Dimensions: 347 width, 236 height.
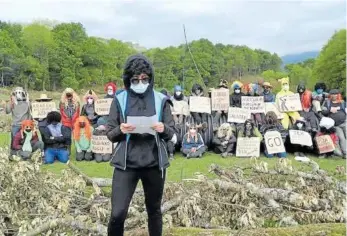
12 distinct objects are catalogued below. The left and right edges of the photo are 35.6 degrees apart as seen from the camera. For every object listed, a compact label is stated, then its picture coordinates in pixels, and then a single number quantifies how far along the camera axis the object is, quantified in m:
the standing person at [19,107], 9.98
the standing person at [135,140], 3.91
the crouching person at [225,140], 9.98
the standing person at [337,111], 10.05
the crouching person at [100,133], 9.54
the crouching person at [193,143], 9.83
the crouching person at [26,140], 9.37
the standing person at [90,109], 10.24
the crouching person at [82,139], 9.71
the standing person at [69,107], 10.06
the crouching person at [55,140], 9.52
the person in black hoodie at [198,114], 10.16
